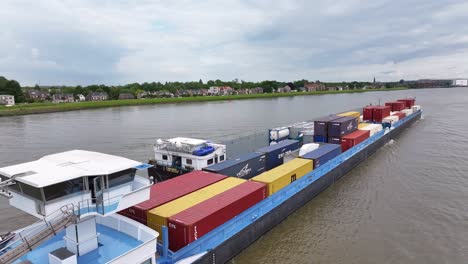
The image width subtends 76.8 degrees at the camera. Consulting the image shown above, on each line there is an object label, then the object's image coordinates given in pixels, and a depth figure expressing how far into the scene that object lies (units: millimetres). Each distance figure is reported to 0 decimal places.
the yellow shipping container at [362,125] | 39228
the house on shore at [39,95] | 154938
